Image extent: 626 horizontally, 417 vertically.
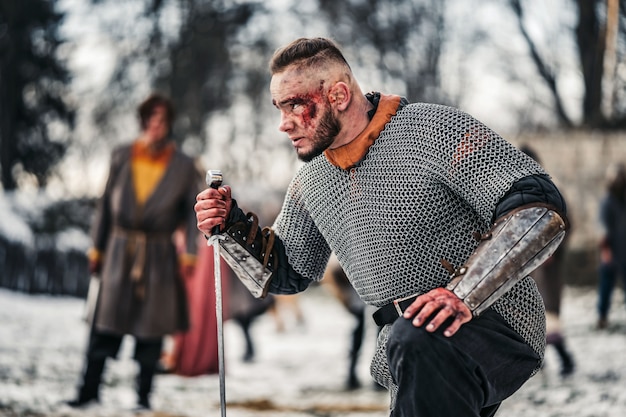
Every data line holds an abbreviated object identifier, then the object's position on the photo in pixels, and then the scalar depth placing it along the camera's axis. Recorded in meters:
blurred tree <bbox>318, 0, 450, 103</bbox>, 20.17
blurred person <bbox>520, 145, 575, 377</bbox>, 6.86
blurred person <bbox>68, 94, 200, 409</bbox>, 5.64
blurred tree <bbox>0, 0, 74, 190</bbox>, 12.73
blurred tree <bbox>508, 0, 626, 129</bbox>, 12.16
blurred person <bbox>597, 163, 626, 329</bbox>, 9.33
